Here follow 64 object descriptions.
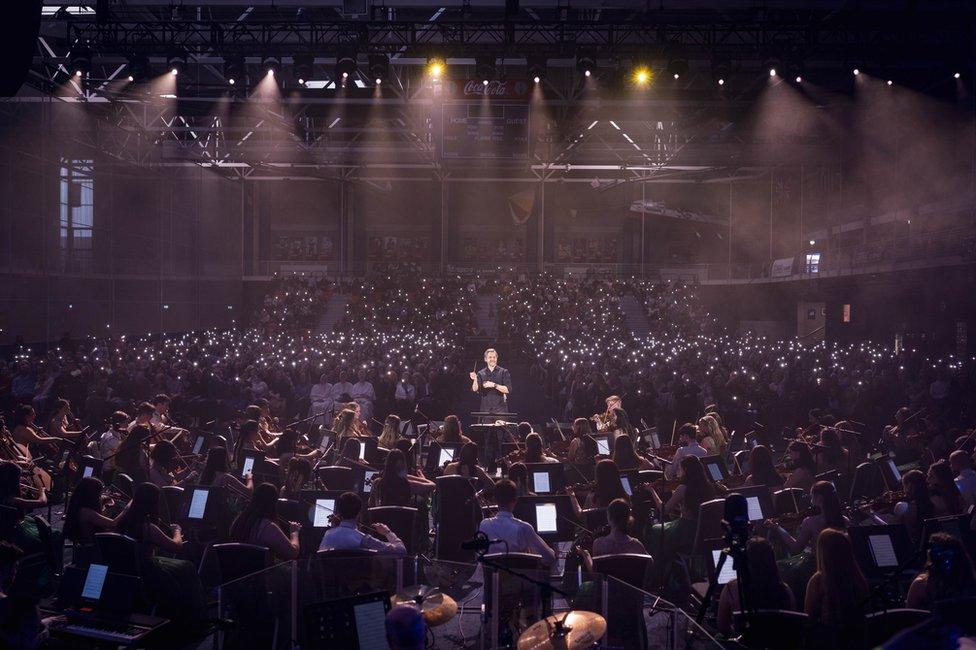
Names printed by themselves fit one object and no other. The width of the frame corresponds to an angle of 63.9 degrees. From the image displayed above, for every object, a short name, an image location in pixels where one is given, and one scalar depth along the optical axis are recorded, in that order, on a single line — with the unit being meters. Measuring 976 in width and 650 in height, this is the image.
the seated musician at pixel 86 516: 6.61
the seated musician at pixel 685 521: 7.33
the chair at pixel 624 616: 5.38
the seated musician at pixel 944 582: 4.73
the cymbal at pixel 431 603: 4.91
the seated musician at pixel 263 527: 6.09
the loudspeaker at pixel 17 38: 3.37
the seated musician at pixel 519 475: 8.02
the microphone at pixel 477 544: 4.39
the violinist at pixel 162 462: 8.11
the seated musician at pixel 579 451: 9.75
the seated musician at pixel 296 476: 8.12
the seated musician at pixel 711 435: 10.60
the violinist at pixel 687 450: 9.29
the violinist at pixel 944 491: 6.91
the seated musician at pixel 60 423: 10.92
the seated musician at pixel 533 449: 9.05
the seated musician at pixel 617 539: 5.89
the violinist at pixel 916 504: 6.86
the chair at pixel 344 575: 5.70
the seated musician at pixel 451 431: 10.43
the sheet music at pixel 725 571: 6.38
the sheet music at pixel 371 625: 4.45
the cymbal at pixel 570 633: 4.35
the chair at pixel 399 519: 6.90
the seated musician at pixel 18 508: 6.62
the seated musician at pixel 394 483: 7.86
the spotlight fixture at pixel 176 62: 14.13
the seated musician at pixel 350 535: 5.96
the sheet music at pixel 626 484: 7.69
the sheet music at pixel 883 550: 5.78
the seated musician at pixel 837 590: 4.73
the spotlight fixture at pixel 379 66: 14.09
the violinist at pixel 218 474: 7.94
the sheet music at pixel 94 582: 5.25
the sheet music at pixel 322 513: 6.97
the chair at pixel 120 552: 5.49
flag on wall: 37.34
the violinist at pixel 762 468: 8.32
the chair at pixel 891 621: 4.36
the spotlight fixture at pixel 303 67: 14.48
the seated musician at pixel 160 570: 5.55
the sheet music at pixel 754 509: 6.82
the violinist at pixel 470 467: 8.69
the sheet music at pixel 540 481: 8.13
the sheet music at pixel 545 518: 7.04
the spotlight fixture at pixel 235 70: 14.64
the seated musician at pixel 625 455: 9.48
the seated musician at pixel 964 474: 7.78
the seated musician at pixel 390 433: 10.69
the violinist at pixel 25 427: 9.75
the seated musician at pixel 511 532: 6.17
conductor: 12.77
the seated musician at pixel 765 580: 5.07
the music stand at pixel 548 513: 7.02
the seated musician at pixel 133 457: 8.55
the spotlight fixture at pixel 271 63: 14.53
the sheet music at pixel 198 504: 7.05
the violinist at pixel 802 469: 8.38
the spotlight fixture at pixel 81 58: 13.45
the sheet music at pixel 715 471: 8.54
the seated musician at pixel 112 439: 9.89
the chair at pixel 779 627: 4.53
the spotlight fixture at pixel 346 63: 13.98
